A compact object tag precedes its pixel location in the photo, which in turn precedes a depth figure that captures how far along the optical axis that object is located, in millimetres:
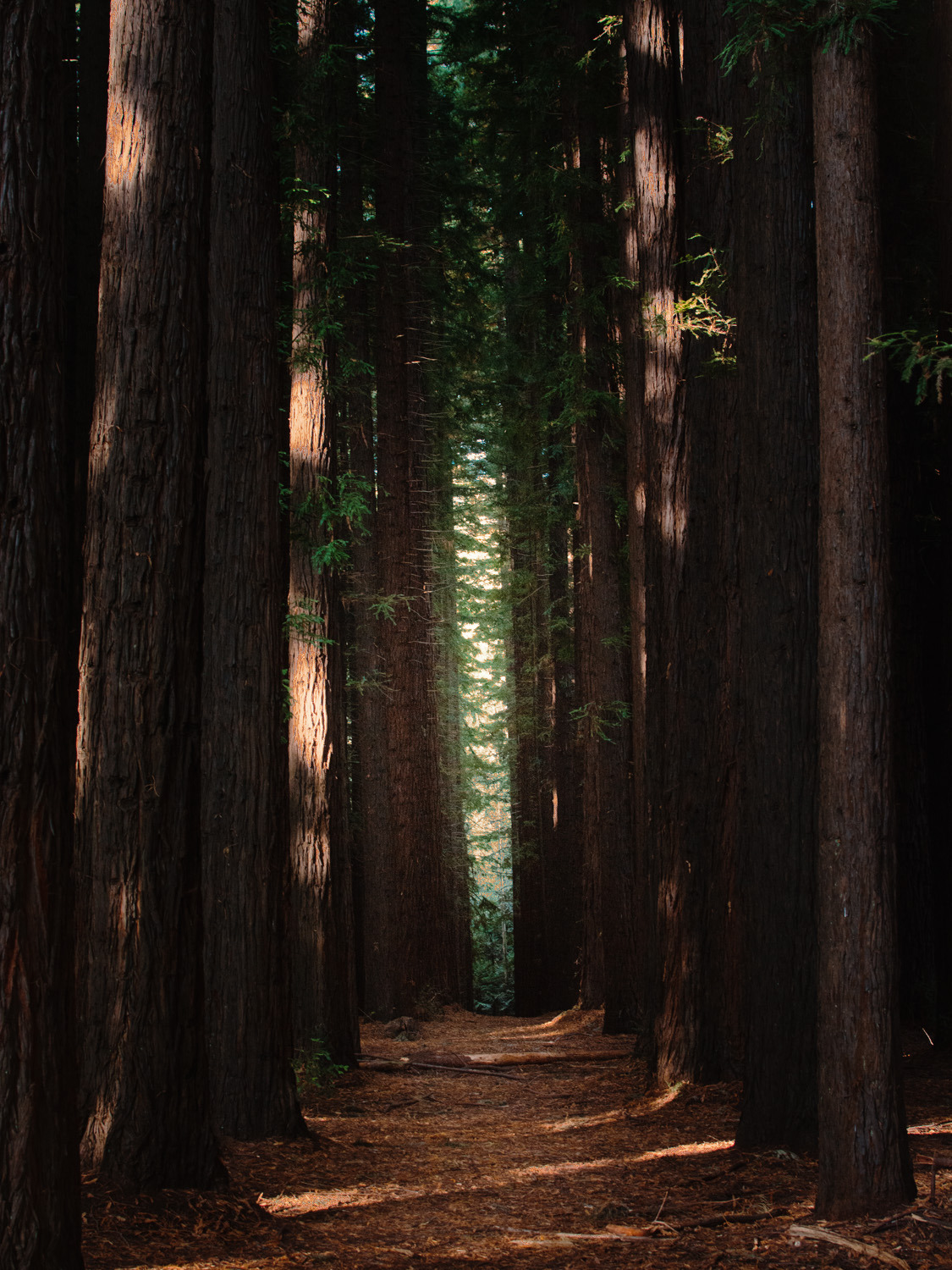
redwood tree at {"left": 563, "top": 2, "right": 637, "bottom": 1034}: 13039
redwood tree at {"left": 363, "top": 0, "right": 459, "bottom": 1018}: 14422
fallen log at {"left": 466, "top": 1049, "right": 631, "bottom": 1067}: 11422
